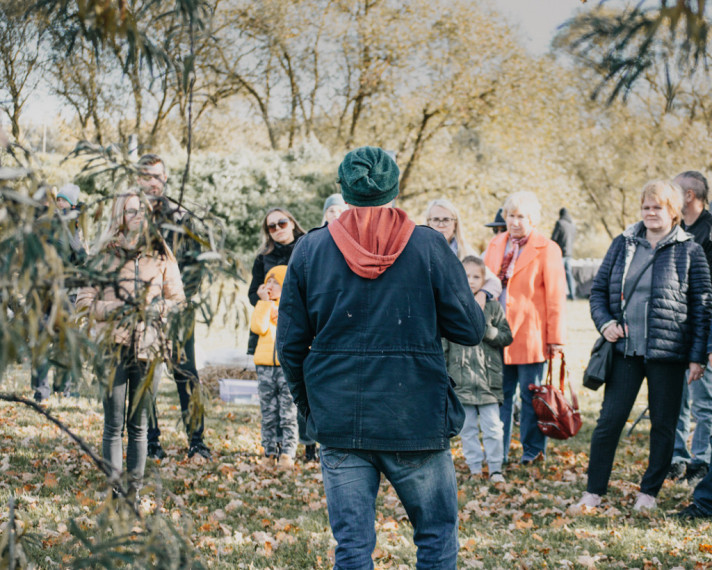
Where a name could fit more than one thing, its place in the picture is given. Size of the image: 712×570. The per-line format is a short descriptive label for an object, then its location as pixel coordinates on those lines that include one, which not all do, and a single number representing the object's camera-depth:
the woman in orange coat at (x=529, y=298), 5.85
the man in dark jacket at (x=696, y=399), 5.39
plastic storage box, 8.35
